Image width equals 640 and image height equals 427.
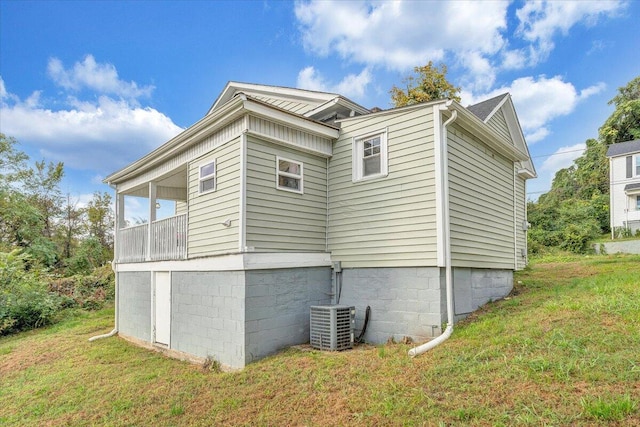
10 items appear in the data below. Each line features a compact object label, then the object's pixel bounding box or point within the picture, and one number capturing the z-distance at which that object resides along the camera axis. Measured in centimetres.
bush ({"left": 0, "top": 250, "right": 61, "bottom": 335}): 1264
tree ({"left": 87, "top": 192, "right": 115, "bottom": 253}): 2158
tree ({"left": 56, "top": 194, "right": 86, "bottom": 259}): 2073
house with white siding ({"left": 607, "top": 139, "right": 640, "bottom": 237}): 2333
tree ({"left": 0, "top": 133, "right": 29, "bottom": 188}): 1894
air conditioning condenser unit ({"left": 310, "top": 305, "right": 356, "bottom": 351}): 679
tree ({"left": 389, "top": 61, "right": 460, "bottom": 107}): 1933
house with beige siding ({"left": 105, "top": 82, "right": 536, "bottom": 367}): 675
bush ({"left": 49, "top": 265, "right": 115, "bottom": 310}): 1495
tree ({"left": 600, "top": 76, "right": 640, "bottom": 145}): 2959
